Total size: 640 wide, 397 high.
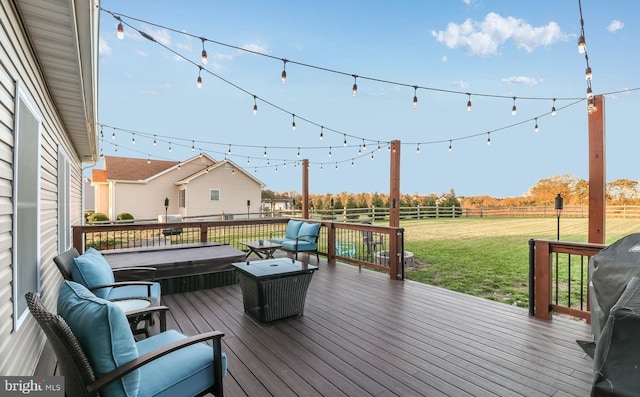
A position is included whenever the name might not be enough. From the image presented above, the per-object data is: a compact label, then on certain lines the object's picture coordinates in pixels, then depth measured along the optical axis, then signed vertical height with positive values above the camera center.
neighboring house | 15.60 +0.65
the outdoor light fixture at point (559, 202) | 5.76 -0.07
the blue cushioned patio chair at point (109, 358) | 1.29 -0.76
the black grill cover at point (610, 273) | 2.06 -0.54
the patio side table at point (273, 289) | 3.31 -1.03
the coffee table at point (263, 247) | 6.02 -0.98
